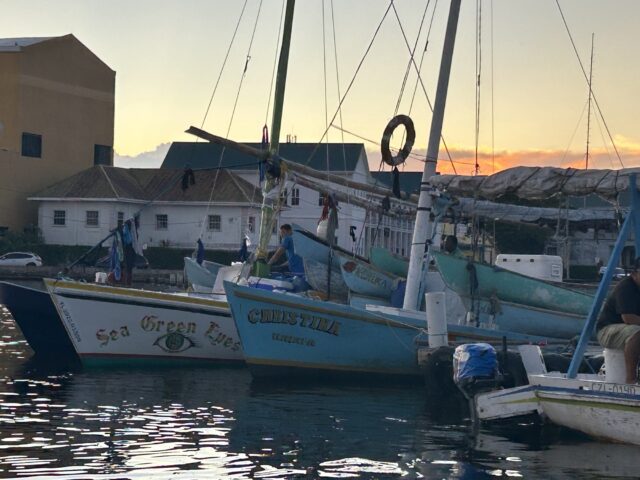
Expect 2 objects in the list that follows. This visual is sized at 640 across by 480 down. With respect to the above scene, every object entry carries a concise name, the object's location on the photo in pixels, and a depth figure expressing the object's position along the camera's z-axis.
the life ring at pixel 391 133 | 23.89
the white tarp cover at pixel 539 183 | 17.14
